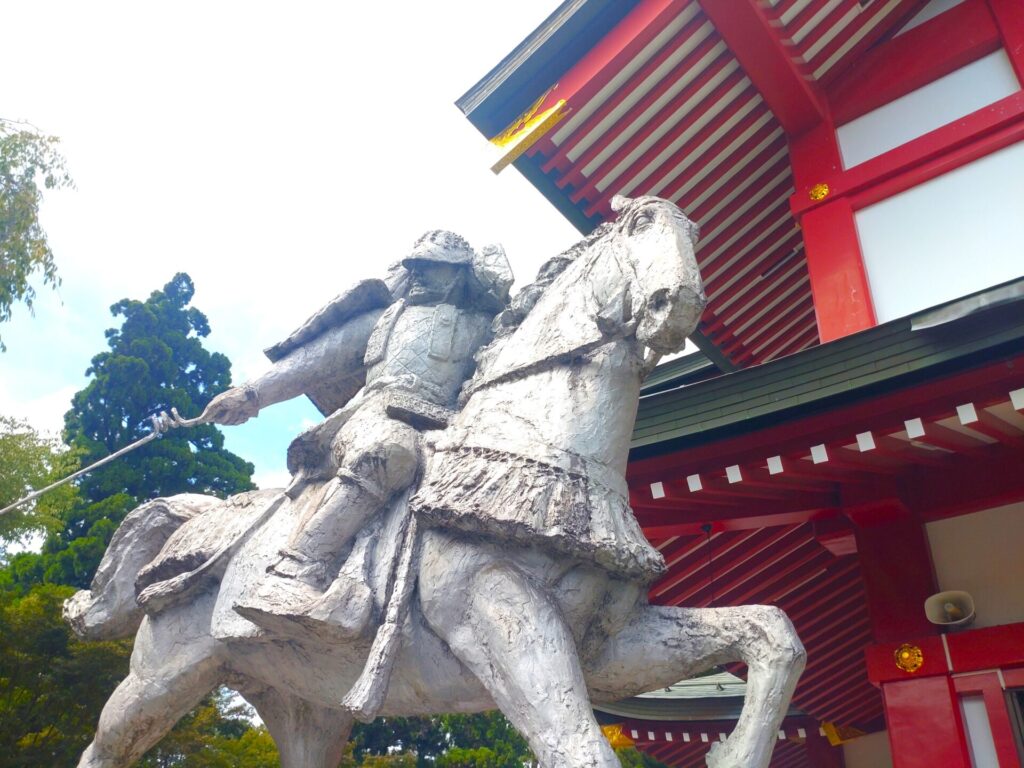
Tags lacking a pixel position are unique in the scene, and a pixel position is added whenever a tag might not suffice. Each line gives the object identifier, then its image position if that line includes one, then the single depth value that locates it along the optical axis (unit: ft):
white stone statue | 6.93
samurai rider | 8.03
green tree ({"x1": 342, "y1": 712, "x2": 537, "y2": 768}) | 38.45
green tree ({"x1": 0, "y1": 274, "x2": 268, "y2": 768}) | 23.68
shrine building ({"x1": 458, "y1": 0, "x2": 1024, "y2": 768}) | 11.85
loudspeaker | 13.15
